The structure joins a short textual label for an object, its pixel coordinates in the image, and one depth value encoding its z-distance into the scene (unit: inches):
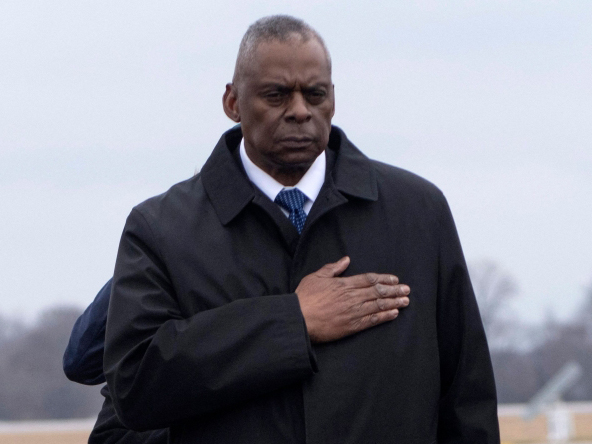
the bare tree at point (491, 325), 2765.2
